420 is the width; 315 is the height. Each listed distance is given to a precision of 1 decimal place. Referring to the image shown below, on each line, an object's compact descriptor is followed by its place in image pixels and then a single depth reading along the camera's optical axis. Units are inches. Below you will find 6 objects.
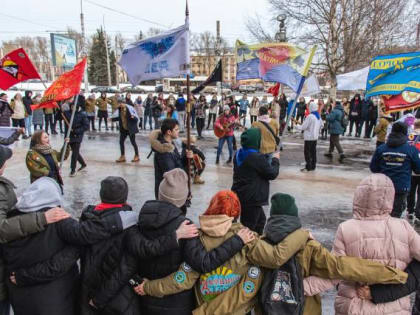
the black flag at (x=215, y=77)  292.0
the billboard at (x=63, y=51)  1058.1
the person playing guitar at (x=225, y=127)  415.2
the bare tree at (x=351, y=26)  837.2
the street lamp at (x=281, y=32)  486.0
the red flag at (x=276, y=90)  486.0
